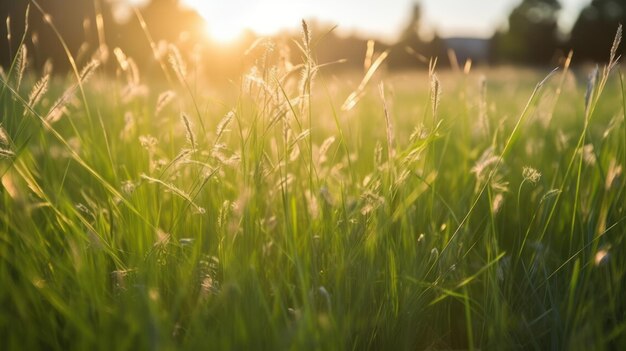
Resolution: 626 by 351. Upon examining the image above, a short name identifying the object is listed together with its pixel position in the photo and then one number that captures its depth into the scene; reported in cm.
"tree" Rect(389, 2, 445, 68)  3025
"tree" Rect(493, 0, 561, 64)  3250
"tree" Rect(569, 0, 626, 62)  2850
